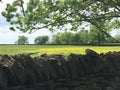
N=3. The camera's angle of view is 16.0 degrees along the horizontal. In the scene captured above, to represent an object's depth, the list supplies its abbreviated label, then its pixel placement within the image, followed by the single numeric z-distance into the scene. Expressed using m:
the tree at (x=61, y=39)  75.22
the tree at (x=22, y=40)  87.94
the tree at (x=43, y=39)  78.89
